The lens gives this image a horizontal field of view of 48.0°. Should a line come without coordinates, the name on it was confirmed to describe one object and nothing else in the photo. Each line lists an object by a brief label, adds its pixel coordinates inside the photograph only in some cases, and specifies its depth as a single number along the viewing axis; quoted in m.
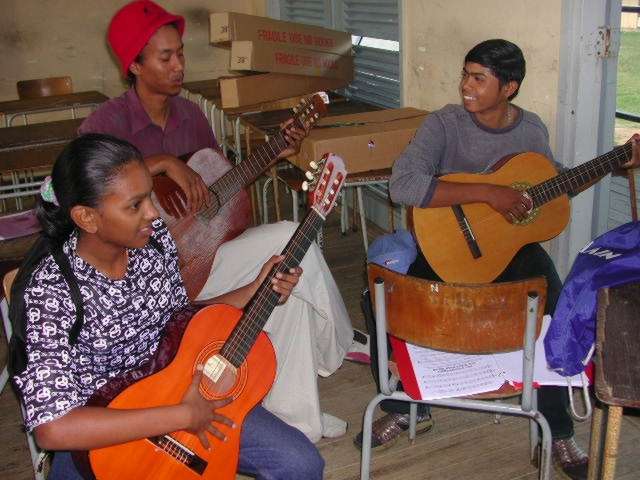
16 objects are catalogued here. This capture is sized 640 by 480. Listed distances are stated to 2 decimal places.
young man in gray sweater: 2.46
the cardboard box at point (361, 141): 3.15
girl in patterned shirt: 1.49
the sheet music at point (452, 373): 1.90
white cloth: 2.38
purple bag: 1.80
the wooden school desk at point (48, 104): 4.74
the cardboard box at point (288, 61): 3.98
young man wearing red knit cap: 2.38
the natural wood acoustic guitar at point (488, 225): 2.47
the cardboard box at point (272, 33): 3.94
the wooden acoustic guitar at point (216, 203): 2.42
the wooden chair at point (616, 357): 1.45
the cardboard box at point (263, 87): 4.00
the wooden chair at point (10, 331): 1.85
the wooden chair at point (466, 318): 1.70
